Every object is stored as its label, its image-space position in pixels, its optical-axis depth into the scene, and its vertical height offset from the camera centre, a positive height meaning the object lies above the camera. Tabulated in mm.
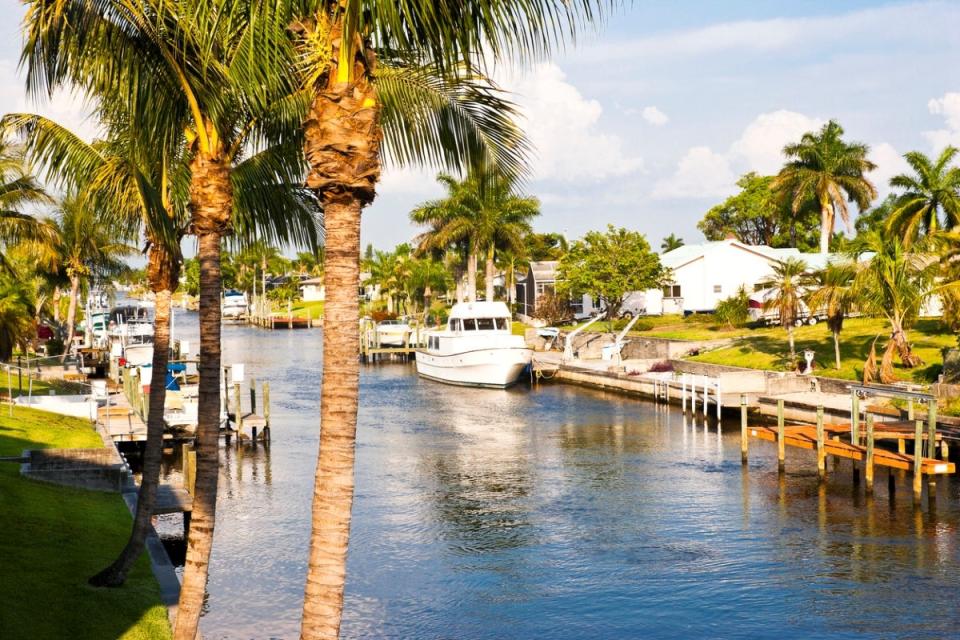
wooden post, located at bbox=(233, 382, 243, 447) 40194 -3001
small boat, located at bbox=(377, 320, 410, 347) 89250 +388
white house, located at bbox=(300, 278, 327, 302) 177500 +8496
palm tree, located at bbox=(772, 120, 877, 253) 85938 +13769
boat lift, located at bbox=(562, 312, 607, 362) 67625 -658
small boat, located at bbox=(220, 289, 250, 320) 159375 +5138
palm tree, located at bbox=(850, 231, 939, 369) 41188 +2041
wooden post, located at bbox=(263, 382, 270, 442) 40406 -2912
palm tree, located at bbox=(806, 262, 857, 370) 43781 +1770
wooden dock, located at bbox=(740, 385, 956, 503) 28062 -3326
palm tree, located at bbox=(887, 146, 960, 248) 52719 +7158
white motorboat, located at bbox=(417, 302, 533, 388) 60969 -668
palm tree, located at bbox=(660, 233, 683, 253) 152125 +13904
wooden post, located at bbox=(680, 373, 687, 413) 48888 -2723
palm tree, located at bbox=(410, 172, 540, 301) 83000 +9339
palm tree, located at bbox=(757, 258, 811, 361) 50375 +2069
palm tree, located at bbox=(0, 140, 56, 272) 30078 +4325
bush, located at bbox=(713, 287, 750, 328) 64750 +1602
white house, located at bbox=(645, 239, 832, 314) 77688 +4776
